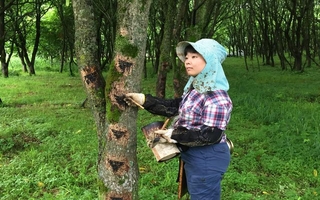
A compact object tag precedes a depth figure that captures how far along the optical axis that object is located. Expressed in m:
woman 1.75
